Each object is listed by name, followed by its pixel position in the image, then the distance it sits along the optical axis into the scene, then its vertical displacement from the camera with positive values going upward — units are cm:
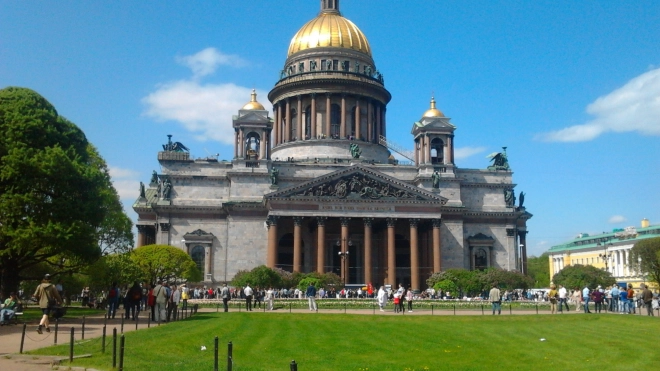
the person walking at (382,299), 4305 -151
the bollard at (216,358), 1397 -174
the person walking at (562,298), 4309 -142
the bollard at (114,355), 1603 -193
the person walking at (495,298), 3938 -132
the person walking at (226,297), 4072 -131
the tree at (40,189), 3108 +428
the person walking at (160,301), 3080 -117
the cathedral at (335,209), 6981 +738
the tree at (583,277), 7712 -11
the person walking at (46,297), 2489 -84
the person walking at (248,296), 4178 -127
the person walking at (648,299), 3778 -130
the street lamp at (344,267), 6612 +90
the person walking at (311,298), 4166 -138
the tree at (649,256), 7760 +253
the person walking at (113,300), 3306 -121
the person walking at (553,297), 4060 -131
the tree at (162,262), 5719 +119
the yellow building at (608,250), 11756 +520
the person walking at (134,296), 3259 -99
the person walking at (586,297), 4056 -132
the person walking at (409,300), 4331 -157
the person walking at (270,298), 4294 -148
